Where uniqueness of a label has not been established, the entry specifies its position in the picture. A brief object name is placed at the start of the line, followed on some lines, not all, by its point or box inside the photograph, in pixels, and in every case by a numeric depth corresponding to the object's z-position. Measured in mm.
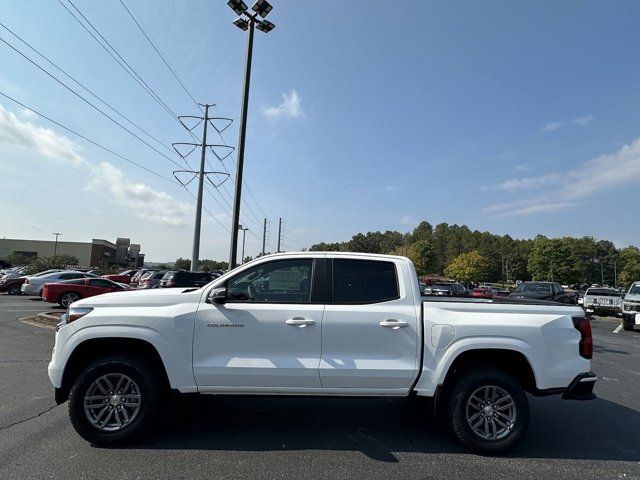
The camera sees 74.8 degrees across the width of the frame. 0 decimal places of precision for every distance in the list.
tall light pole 10889
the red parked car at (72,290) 16719
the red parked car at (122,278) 31750
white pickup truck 4133
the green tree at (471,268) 97438
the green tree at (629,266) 100875
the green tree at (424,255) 105312
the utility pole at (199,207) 29047
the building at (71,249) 92125
